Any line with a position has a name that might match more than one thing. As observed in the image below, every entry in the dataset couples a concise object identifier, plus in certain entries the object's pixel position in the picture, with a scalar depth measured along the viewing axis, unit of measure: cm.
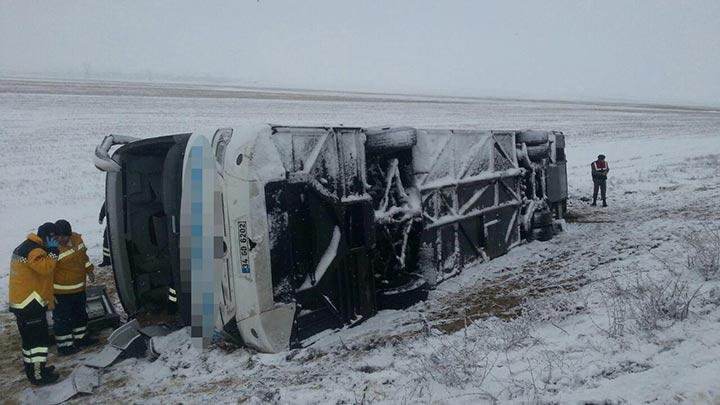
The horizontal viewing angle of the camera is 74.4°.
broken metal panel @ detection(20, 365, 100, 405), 402
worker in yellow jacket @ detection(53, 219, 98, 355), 503
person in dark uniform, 1135
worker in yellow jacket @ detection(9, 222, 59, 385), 435
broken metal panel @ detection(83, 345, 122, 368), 448
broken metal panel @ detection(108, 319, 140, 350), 472
